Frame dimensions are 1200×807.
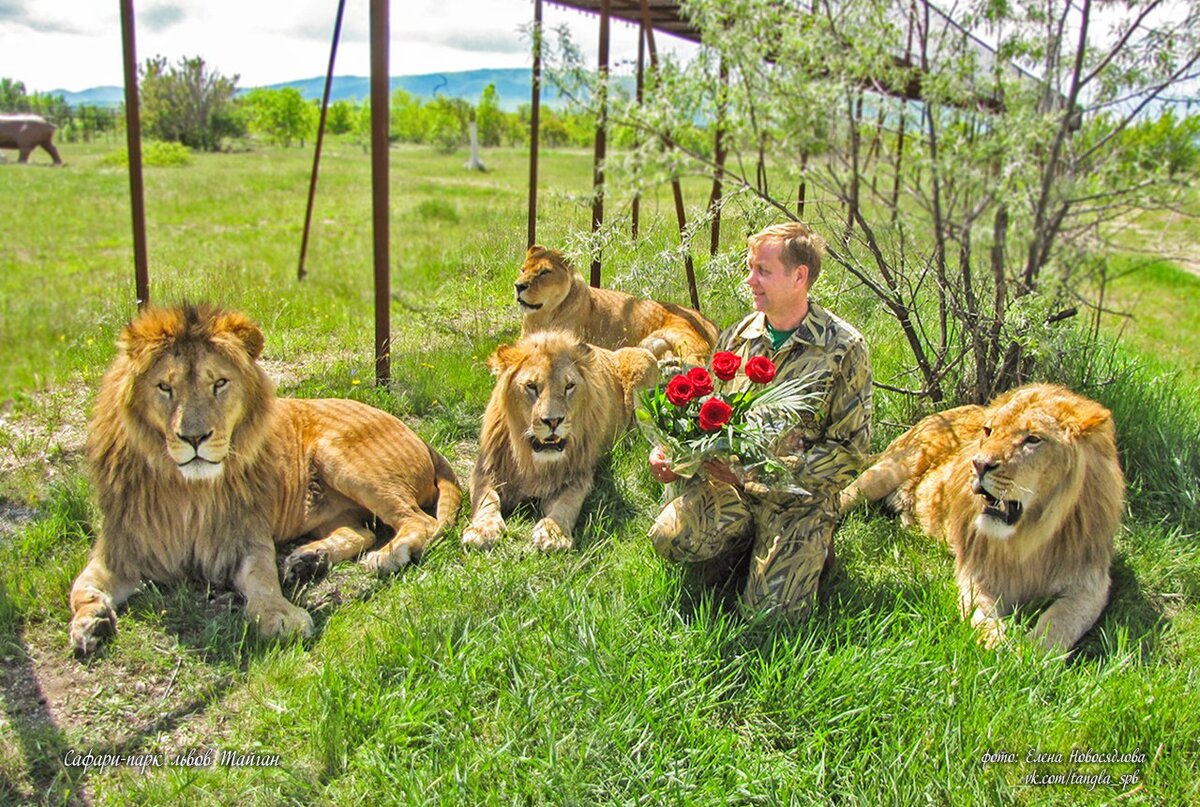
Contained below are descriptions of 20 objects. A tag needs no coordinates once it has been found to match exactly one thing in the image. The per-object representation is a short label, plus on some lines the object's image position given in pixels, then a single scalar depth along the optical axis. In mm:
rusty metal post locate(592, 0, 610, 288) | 5879
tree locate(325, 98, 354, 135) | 84562
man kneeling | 3764
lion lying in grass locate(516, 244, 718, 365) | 6859
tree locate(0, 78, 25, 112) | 47150
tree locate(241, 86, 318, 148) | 64875
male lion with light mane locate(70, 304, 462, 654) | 3600
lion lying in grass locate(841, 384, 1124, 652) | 3684
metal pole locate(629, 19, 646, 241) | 8525
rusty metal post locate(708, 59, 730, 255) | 4934
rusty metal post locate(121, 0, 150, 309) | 5848
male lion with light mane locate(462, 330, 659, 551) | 4629
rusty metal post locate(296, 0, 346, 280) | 8812
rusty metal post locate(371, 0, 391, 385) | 6070
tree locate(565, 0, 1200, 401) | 3566
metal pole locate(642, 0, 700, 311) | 6574
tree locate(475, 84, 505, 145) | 64250
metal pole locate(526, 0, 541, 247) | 7566
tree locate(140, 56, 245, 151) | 46281
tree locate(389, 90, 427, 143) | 81625
